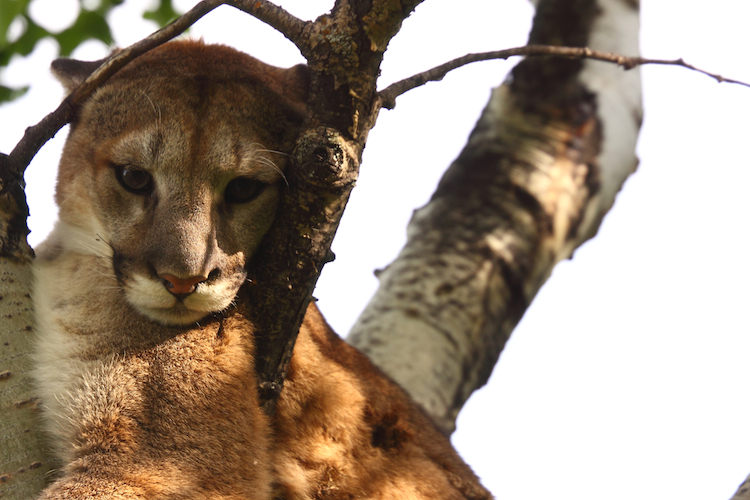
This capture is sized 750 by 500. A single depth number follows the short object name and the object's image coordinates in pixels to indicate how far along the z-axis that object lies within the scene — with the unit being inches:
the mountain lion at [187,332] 224.4
